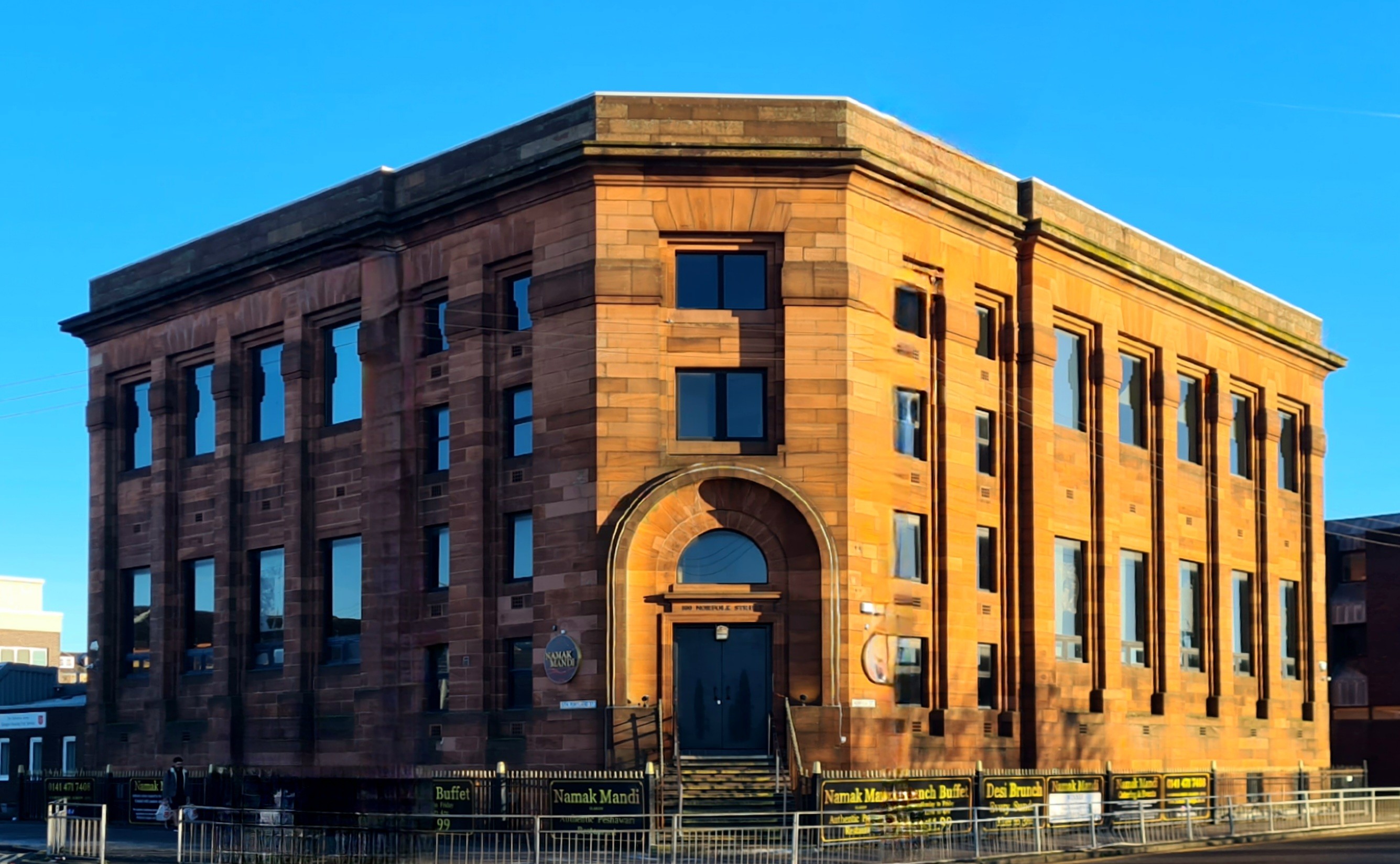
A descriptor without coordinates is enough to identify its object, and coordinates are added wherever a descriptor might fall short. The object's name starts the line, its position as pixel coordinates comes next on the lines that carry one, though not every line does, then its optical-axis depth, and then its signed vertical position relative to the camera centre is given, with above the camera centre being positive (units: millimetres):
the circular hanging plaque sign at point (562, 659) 39000 -1410
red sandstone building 39062 +3118
